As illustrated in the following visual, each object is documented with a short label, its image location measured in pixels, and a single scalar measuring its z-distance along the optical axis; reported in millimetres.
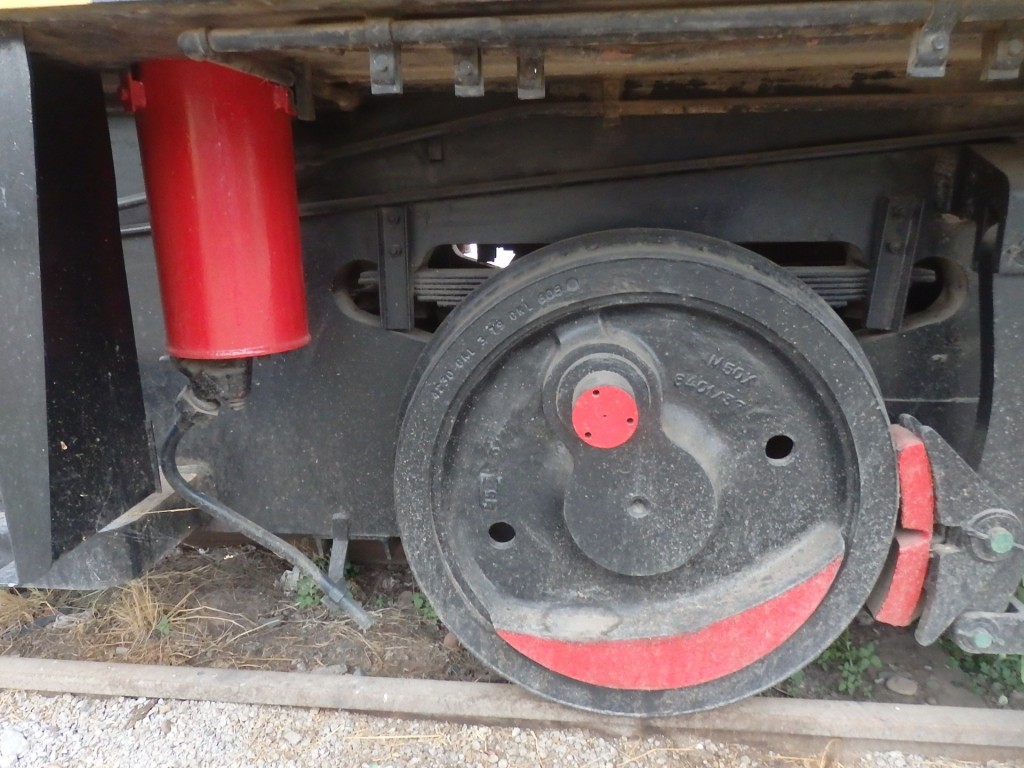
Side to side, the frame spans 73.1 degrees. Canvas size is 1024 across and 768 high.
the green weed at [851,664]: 1838
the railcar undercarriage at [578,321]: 1197
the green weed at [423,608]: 2082
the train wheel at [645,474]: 1266
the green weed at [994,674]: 1825
